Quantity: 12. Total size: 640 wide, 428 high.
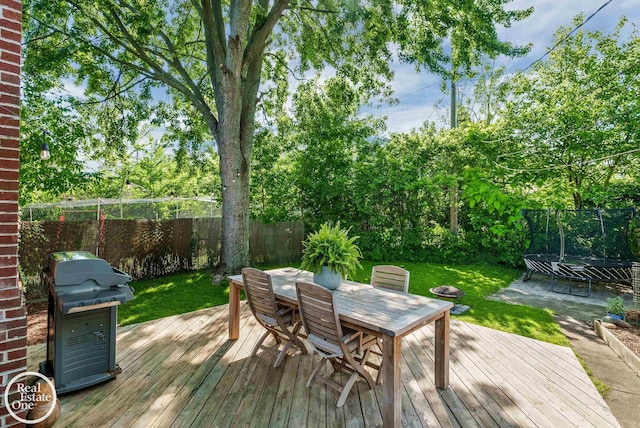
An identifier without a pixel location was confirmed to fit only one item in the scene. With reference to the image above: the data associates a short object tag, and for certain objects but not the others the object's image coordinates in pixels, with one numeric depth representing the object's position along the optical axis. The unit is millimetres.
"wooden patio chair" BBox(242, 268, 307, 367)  2934
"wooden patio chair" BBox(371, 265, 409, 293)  3241
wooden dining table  2143
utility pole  9250
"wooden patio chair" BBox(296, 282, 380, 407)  2348
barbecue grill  2525
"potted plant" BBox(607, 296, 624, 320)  4414
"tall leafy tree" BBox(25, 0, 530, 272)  5547
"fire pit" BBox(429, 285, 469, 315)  4594
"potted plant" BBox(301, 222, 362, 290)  2977
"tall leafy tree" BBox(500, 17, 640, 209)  6680
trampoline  5915
